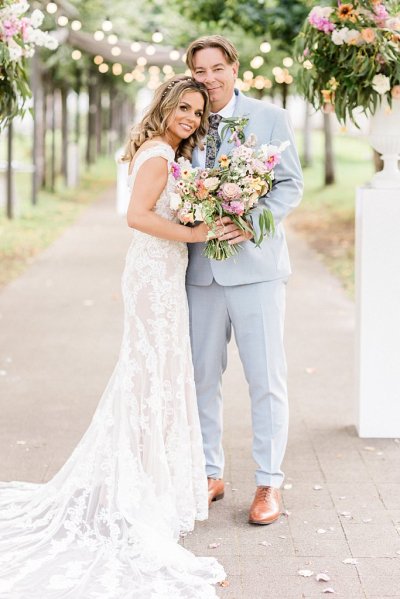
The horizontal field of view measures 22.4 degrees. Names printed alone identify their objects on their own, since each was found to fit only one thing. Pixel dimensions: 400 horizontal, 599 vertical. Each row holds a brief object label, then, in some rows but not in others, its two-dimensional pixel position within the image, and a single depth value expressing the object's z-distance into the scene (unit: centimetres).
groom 477
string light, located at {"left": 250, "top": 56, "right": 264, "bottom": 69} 1506
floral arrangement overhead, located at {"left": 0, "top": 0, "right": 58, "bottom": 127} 611
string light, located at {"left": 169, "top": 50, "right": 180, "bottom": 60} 1719
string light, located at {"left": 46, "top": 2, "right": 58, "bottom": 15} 1409
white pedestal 609
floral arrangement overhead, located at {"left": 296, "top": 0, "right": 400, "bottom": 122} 573
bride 453
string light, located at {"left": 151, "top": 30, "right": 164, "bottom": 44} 1634
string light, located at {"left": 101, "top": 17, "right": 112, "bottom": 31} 1557
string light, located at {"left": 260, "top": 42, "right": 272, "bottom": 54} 1462
